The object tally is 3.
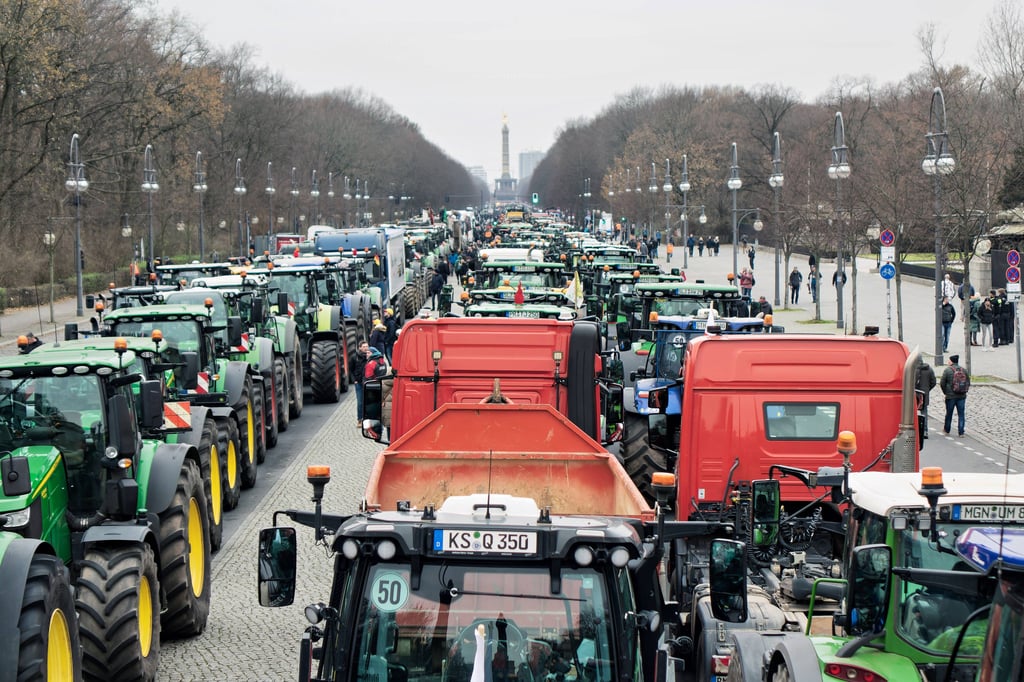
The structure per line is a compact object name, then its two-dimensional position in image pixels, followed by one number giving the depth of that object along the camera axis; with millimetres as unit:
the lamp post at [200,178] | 57294
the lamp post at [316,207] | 88594
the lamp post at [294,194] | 86150
